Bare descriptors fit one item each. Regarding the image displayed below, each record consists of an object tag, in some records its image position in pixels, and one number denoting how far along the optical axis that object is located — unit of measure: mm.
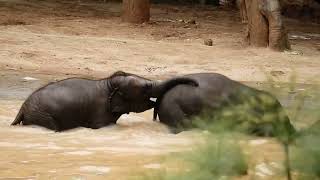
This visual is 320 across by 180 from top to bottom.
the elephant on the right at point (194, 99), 15250
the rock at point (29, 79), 23892
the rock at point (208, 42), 32844
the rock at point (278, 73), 26062
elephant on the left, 16250
